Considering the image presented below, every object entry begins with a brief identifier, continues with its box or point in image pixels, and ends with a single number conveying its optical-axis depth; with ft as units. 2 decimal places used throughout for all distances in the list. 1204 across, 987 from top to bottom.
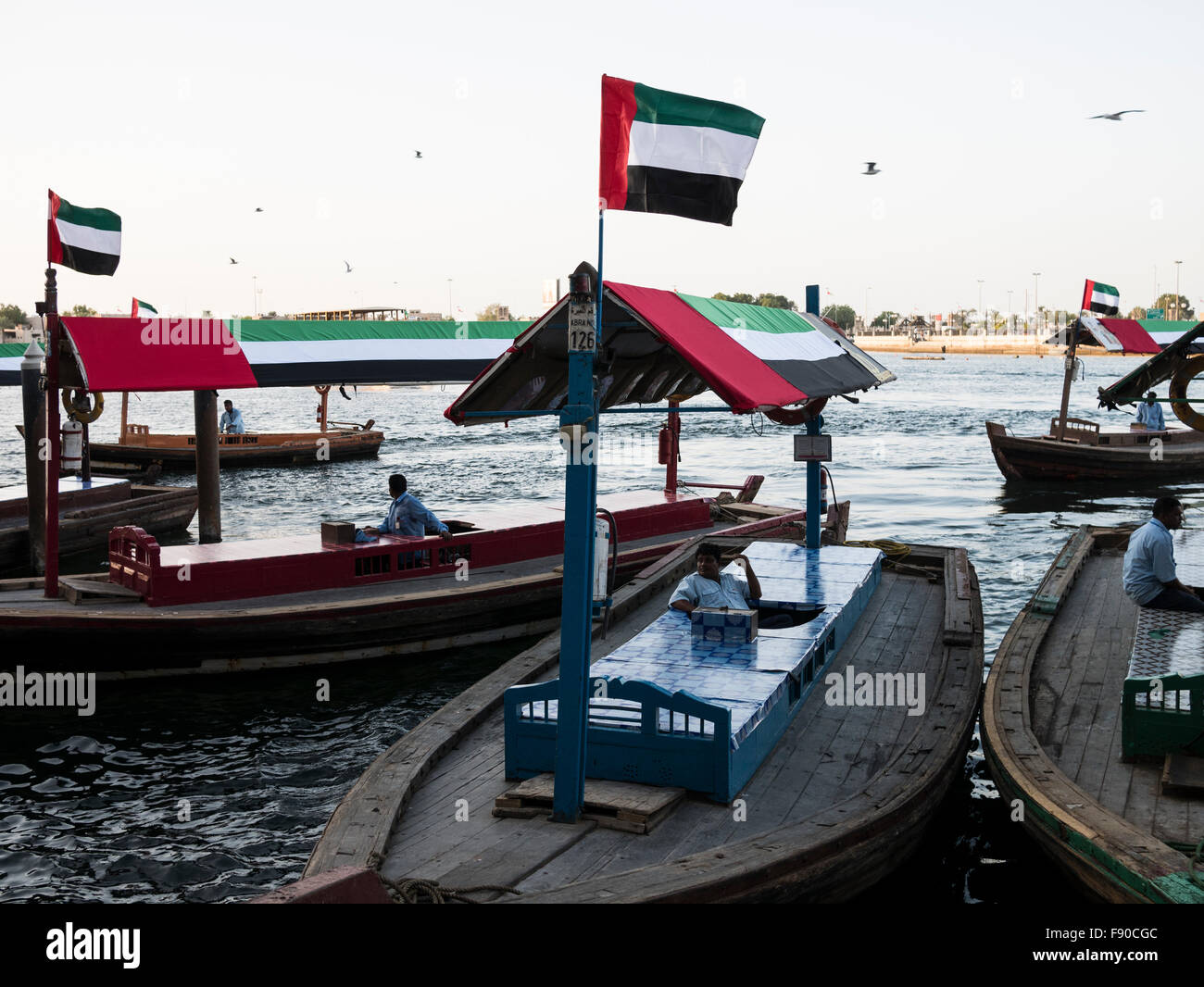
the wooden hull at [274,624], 43.83
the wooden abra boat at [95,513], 67.77
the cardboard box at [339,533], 50.60
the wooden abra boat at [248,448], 120.06
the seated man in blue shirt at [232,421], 132.98
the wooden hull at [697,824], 20.51
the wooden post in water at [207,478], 76.33
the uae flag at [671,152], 22.99
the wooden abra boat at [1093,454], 109.81
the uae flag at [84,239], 47.83
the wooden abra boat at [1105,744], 21.31
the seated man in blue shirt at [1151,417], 116.98
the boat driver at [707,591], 34.12
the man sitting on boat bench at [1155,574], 34.94
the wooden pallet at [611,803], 22.88
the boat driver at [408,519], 52.80
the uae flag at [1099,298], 97.76
